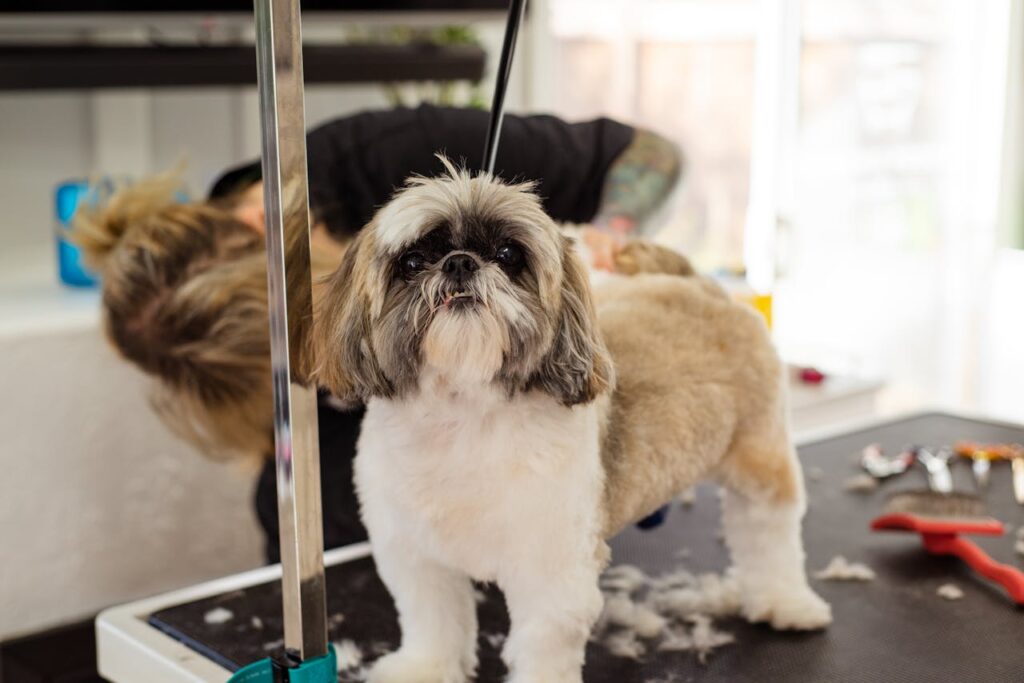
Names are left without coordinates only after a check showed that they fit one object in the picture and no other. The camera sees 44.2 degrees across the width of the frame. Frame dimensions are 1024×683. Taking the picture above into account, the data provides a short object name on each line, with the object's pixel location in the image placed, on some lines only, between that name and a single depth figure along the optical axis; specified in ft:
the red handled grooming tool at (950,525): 3.97
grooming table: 3.40
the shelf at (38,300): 7.91
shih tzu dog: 2.46
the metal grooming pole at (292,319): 2.64
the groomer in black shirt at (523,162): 3.47
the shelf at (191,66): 8.26
